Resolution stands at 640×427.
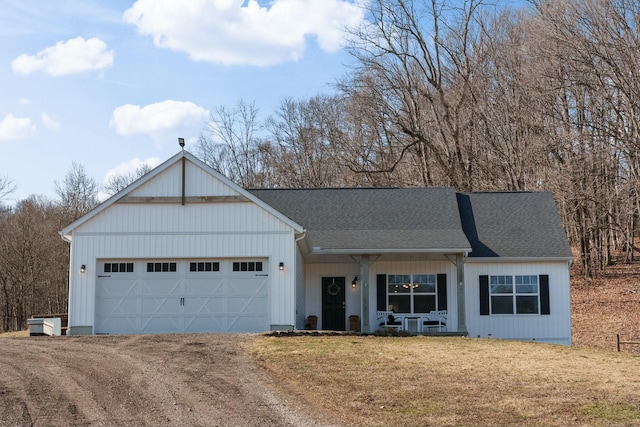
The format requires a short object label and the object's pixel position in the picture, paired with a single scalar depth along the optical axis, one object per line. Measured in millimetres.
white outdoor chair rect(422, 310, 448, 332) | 22922
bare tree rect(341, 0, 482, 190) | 39594
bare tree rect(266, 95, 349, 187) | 45906
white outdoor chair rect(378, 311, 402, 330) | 23000
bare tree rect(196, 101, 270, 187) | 51094
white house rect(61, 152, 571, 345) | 21031
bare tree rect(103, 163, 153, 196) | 56466
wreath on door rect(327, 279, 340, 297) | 24297
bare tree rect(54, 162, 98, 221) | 49188
